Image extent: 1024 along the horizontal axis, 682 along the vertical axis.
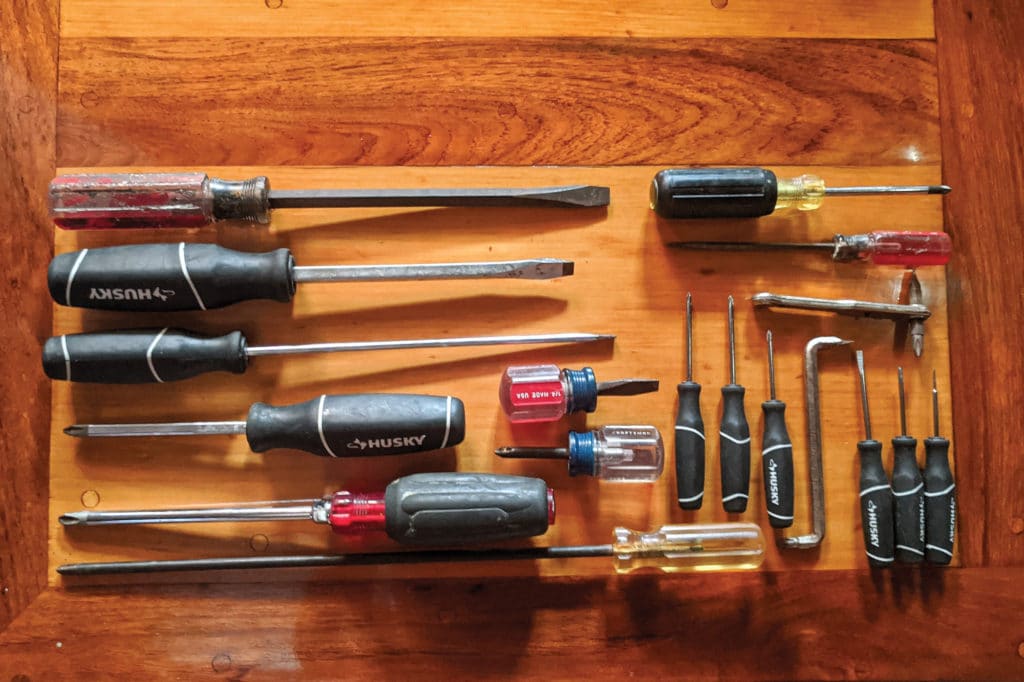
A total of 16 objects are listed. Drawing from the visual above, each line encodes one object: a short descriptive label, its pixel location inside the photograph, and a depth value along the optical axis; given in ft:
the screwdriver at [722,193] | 1.88
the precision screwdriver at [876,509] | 1.88
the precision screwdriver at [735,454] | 1.88
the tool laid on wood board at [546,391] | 1.83
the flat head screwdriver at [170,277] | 1.80
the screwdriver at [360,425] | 1.78
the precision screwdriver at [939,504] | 1.89
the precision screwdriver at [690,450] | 1.87
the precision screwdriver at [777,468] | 1.88
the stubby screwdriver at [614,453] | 1.84
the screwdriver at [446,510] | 1.76
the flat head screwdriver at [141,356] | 1.80
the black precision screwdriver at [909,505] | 1.89
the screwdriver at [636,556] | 1.85
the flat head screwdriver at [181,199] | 1.83
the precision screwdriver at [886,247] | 1.91
